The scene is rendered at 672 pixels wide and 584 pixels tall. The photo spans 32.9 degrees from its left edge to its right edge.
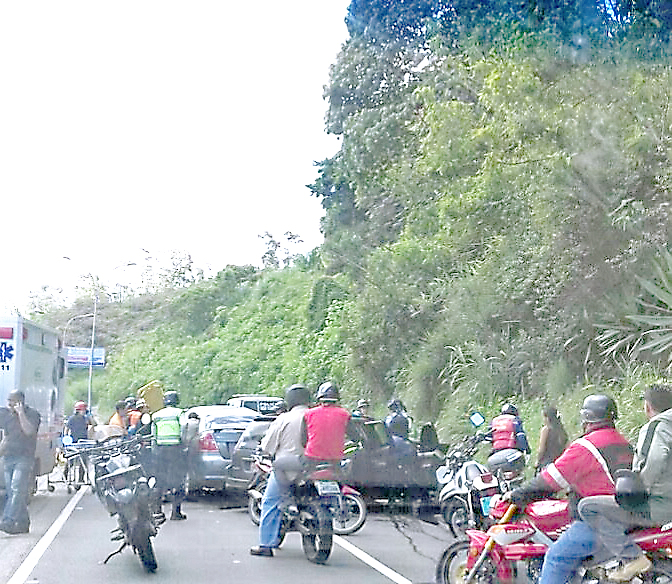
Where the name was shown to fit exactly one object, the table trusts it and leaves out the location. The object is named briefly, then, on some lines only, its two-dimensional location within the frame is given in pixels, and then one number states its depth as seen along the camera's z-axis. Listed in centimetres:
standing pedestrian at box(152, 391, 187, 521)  1447
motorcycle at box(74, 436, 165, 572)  1027
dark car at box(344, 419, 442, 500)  1549
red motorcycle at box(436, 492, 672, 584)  796
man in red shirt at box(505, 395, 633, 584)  710
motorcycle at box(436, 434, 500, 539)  1030
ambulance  1523
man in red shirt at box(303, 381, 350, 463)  1134
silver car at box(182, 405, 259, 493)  1661
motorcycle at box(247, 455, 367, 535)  1288
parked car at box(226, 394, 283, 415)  2768
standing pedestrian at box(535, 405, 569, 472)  1310
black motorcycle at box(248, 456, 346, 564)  1084
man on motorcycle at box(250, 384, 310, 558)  1110
